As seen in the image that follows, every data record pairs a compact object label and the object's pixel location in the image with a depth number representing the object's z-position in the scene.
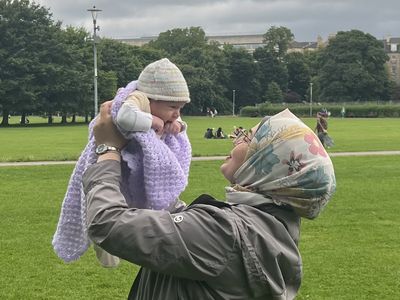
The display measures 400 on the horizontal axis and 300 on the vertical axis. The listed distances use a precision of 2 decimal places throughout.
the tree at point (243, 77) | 121.19
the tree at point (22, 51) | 69.19
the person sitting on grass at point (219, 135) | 36.09
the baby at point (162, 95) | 2.45
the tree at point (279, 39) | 135.62
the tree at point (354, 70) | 113.88
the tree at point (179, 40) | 129.38
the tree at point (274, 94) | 119.31
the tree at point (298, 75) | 132.00
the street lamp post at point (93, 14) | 34.02
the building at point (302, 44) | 169.25
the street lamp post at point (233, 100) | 115.69
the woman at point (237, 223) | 1.92
